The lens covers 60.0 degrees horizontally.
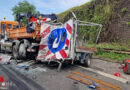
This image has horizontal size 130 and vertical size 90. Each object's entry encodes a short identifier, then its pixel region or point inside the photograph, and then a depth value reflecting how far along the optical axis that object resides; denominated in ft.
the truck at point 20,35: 18.43
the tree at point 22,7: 72.30
